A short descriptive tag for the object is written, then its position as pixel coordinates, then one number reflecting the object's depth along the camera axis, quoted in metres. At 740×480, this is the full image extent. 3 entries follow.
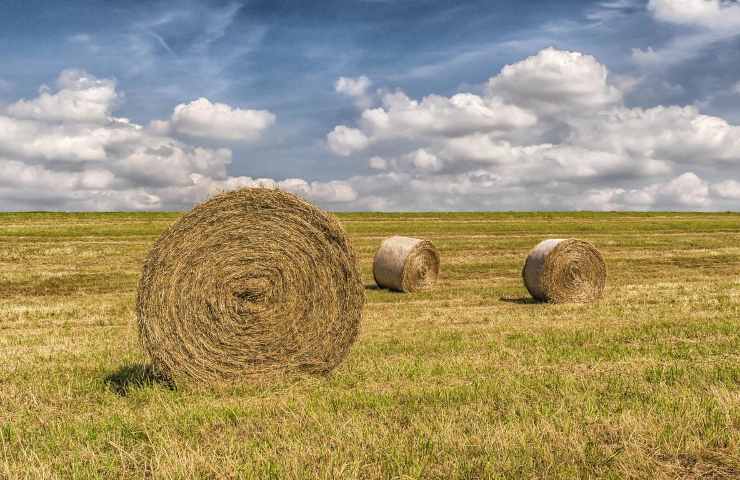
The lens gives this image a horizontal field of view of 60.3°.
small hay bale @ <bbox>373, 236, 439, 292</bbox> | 17.08
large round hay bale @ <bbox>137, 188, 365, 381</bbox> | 7.49
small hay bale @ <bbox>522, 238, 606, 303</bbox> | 14.87
